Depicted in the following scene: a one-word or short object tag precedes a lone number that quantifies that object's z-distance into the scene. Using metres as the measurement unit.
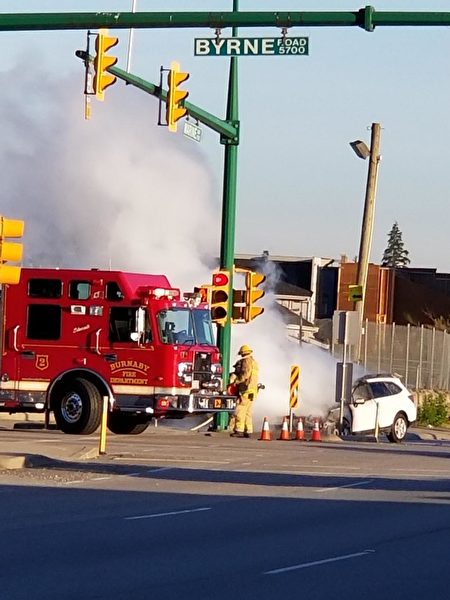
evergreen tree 183.75
